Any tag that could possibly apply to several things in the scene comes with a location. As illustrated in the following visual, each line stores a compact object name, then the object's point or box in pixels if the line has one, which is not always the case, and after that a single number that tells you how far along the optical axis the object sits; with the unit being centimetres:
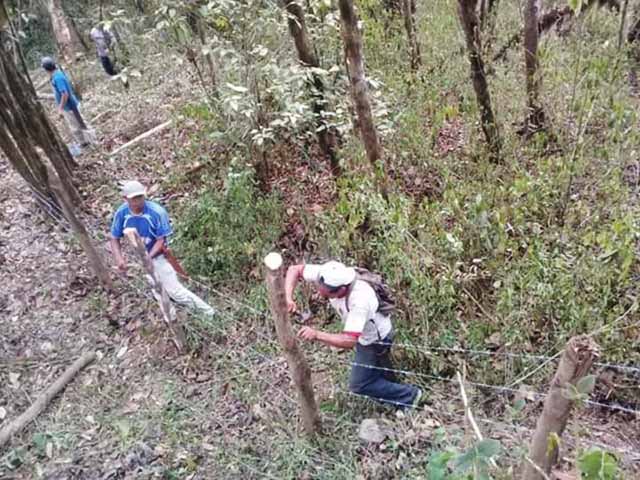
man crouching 366
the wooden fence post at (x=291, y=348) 288
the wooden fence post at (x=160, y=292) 425
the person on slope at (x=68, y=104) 862
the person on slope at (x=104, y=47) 1252
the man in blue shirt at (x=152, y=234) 474
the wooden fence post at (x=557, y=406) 183
